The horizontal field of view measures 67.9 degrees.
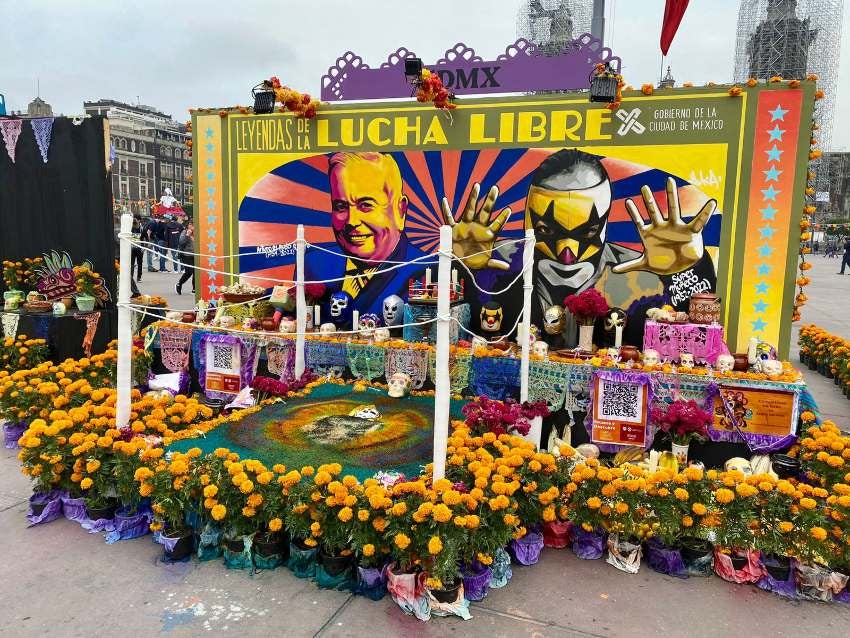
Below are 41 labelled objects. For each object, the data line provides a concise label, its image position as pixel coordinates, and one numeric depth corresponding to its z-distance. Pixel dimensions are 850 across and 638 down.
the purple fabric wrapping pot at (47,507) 4.24
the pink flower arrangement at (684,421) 4.90
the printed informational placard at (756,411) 5.28
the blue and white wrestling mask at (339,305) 7.49
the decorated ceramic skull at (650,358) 5.63
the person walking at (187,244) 14.92
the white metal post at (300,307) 6.46
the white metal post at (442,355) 3.66
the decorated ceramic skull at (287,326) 6.93
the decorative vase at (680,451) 5.00
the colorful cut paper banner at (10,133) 8.27
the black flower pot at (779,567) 3.48
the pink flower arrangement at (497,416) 4.64
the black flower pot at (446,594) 3.25
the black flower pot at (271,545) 3.66
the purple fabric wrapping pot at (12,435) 5.66
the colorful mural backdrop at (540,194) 6.13
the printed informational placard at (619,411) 5.54
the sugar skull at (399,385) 6.19
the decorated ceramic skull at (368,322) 6.90
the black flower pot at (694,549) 3.67
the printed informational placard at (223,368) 6.97
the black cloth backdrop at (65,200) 8.02
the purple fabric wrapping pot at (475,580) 3.37
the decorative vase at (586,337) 6.13
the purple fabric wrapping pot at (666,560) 3.67
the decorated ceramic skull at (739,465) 4.78
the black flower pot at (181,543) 3.75
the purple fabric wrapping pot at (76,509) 4.24
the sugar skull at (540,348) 6.04
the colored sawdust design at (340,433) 4.56
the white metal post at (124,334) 4.46
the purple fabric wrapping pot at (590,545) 3.87
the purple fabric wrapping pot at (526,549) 3.79
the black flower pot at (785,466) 5.07
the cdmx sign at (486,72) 6.48
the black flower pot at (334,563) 3.47
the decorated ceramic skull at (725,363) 5.52
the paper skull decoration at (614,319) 6.29
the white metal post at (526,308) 5.31
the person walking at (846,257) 24.00
